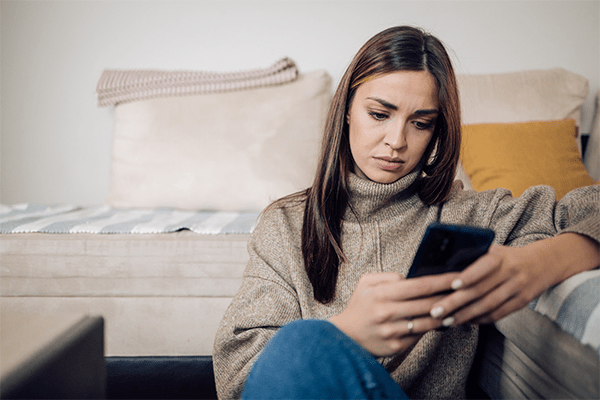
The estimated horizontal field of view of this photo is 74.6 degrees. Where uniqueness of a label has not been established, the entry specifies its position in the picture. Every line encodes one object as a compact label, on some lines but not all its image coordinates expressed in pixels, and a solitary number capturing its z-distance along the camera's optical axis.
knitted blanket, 1.50
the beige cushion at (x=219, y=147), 1.41
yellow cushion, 1.15
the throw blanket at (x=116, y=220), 1.07
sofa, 0.56
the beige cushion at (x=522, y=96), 1.38
